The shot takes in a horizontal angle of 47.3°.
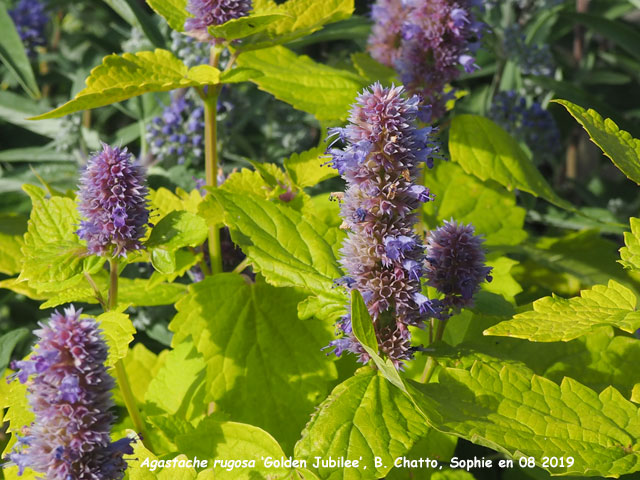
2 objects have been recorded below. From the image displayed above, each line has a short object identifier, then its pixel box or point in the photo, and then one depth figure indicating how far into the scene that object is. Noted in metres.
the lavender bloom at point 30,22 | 2.68
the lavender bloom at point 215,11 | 1.37
